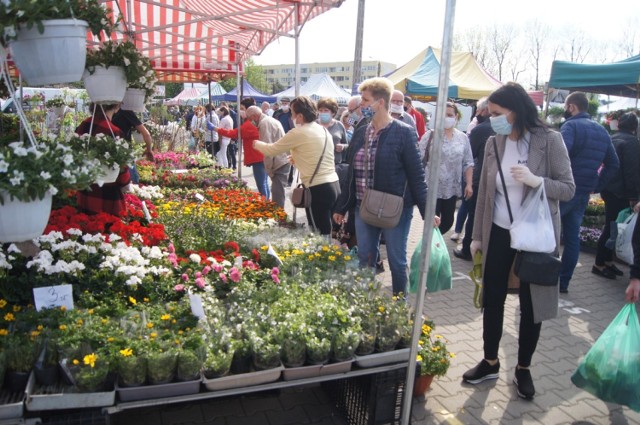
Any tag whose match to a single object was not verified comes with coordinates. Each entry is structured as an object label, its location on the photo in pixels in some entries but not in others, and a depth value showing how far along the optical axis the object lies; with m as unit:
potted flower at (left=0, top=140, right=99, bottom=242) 2.00
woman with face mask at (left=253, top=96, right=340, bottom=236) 4.91
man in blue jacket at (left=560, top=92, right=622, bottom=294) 5.16
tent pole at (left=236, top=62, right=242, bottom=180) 7.47
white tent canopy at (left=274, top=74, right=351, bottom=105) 23.11
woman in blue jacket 3.72
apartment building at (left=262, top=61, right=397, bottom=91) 118.89
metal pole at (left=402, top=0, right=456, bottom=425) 2.16
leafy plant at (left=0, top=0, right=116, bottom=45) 2.01
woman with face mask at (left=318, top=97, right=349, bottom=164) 6.23
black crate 2.80
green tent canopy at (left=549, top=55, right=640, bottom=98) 7.25
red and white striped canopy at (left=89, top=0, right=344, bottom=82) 5.59
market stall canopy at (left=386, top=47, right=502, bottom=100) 12.33
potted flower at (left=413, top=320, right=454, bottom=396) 3.16
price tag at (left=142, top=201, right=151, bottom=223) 4.56
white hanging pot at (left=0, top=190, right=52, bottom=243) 2.02
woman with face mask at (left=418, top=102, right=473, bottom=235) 5.69
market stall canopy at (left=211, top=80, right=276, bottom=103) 28.75
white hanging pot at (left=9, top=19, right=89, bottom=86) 2.14
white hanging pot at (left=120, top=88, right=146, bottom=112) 4.66
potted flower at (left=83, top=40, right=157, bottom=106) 2.96
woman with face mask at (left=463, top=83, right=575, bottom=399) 3.04
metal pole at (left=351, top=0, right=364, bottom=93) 17.20
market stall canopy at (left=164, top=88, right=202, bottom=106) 32.44
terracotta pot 3.22
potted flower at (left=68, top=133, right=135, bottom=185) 2.95
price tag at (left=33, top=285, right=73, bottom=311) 2.75
